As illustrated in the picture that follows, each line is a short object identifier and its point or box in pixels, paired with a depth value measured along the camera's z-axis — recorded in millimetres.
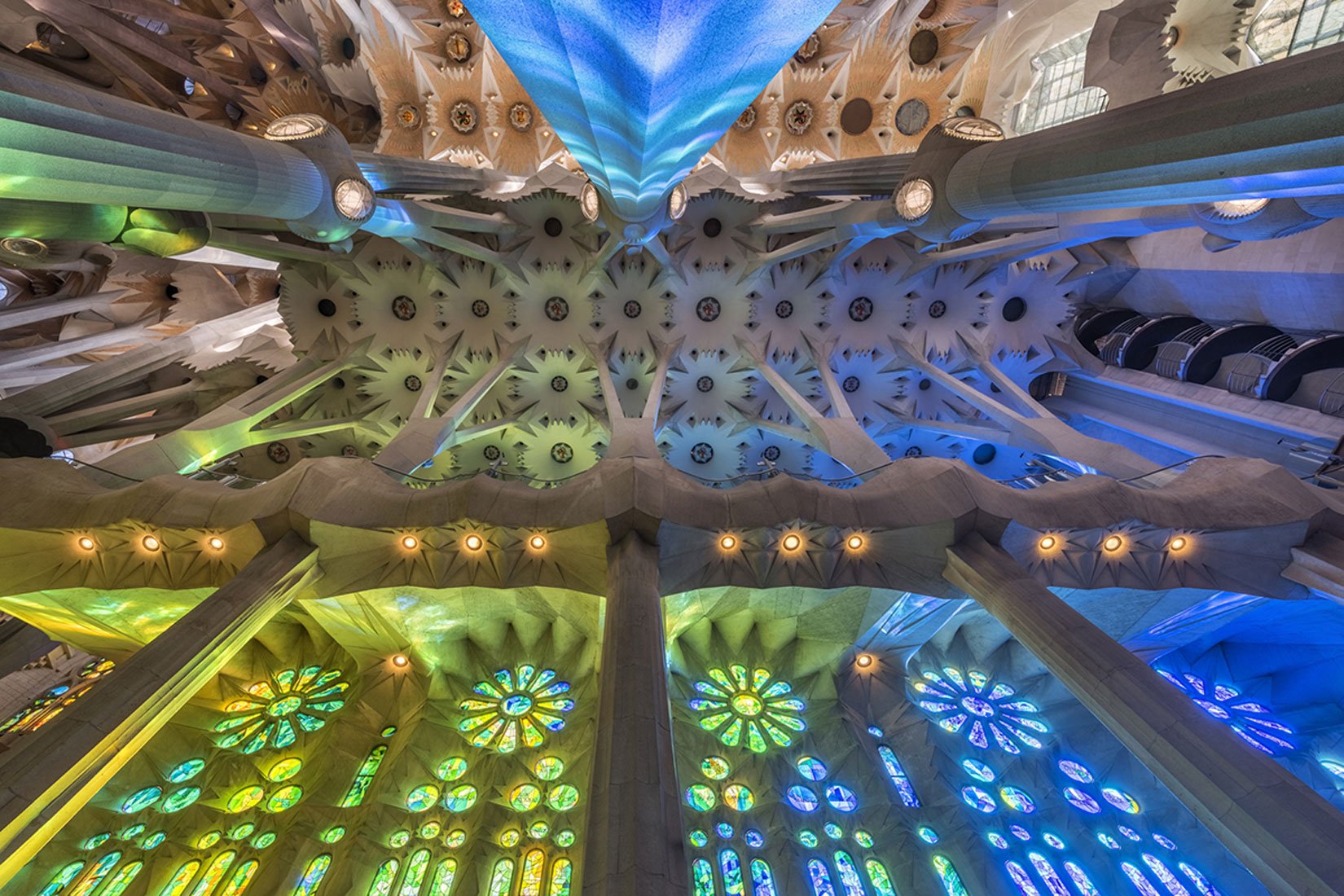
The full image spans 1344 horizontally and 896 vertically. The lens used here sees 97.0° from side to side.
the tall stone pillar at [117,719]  4773
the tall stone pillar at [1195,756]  4586
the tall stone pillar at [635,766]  4297
